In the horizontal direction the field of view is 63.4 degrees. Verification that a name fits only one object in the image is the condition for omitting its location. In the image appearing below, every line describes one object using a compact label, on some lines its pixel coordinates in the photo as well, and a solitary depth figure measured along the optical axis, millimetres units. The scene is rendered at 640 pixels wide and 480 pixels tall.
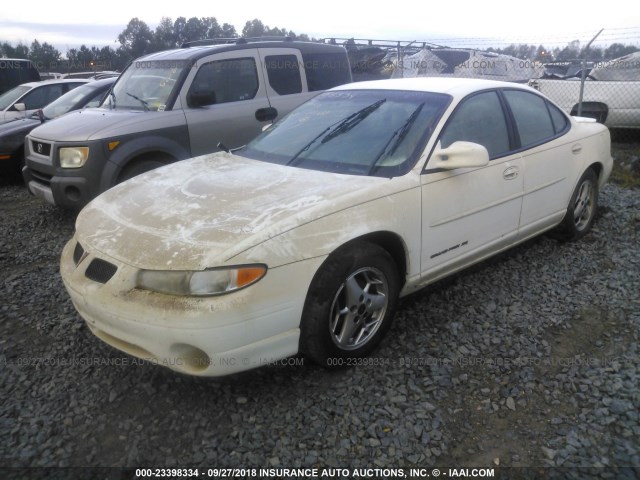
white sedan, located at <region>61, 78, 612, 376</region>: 2486
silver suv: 5242
